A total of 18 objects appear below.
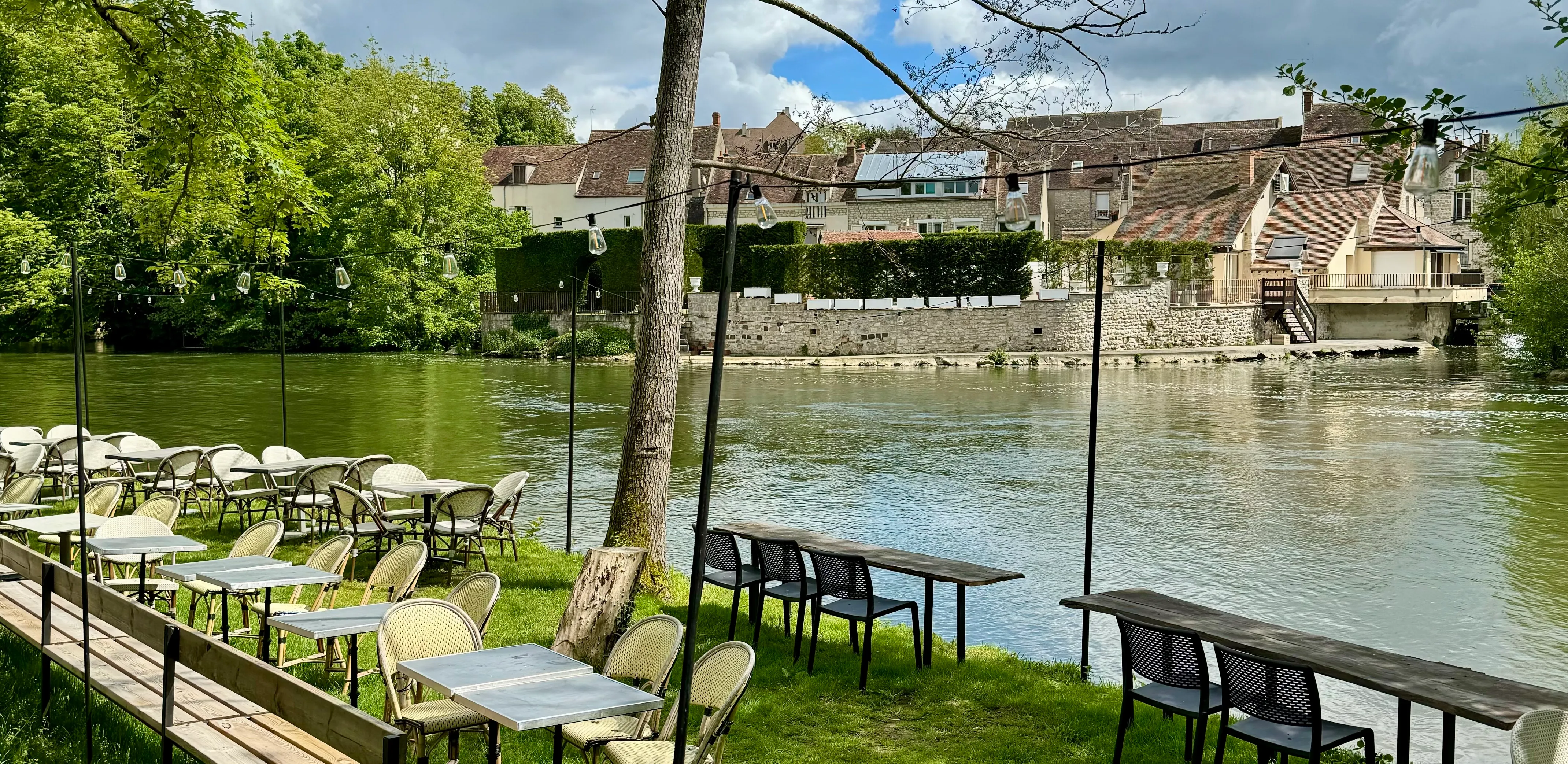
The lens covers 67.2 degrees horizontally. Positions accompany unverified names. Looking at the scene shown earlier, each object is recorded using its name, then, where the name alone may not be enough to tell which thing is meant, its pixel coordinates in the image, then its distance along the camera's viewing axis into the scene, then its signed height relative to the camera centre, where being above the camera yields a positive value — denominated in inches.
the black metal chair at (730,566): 307.9 -63.3
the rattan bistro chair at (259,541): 293.1 -55.3
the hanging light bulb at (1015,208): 281.0 +34.1
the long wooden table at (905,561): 273.4 -56.8
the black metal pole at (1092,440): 275.9 -25.7
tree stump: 269.6 -64.7
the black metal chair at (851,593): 275.3 -62.4
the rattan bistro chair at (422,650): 192.9 -56.3
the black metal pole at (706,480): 149.3 -19.5
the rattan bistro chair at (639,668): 192.2 -58.5
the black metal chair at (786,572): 287.9 -60.6
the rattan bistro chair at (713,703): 171.5 -57.6
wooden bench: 148.0 -61.7
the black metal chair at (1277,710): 188.2 -61.2
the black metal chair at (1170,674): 207.5 -62.0
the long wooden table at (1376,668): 179.6 -55.8
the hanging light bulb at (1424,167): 179.9 +26.6
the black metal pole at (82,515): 185.9 -32.5
